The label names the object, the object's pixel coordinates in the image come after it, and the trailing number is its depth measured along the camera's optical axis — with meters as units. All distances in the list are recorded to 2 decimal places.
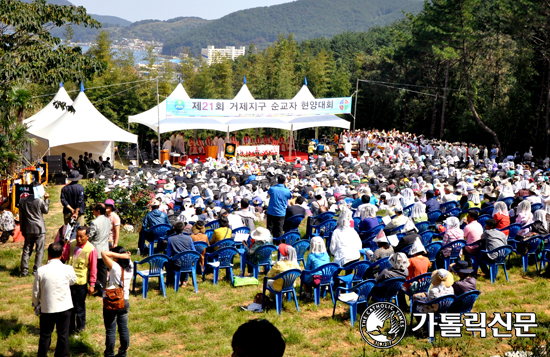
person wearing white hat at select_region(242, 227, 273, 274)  7.50
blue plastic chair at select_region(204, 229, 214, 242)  8.73
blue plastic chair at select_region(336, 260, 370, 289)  6.48
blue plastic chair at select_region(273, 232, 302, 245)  8.46
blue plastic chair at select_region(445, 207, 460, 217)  10.55
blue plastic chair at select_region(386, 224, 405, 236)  8.38
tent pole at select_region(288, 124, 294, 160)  24.64
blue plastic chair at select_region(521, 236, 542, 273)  8.02
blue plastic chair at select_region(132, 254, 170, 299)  6.82
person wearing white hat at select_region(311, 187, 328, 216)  10.47
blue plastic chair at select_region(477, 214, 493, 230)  9.64
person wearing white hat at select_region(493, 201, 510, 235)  8.80
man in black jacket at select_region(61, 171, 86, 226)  8.61
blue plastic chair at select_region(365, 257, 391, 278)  6.61
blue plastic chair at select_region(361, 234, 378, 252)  8.39
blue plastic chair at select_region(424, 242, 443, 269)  7.87
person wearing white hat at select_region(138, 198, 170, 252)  8.64
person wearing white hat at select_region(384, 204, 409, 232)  8.38
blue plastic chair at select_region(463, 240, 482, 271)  7.65
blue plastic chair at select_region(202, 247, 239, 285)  7.41
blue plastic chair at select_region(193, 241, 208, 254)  7.47
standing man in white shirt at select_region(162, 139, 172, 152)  23.86
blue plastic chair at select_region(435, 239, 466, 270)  7.71
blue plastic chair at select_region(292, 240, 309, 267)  7.94
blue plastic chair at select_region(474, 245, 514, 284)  7.40
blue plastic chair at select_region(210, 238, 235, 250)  7.68
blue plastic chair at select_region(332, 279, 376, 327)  5.89
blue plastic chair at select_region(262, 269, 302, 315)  6.22
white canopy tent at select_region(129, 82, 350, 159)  22.27
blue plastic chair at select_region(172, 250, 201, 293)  6.97
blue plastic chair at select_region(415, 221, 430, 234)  9.29
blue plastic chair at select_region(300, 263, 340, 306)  6.43
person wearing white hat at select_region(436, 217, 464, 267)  7.79
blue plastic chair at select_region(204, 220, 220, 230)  9.17
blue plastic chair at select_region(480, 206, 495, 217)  10.27
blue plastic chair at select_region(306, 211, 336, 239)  9.88
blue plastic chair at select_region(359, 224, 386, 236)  8.67
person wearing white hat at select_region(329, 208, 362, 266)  6.93
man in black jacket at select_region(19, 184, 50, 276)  7.11
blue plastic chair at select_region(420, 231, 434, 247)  8.34
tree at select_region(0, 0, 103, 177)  9.96
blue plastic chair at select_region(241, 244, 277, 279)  7.44
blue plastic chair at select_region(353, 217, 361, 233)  9.40
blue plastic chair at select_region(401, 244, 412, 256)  7.46
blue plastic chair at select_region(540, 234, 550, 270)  7.85
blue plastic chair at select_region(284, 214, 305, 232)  9.56
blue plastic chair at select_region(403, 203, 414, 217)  11.17
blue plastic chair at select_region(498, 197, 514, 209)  11.20
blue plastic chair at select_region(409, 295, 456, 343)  5.40
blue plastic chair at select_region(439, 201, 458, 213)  11.41
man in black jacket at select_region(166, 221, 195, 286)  7.06
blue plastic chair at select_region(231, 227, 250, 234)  8.36
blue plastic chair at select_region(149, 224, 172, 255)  8.61
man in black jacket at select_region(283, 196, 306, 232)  9.56
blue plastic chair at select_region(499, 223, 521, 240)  8.35
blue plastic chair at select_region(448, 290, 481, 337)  5.44
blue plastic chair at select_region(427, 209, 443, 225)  10.29
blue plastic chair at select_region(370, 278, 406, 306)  5.86
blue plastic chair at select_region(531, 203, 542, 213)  10.32
